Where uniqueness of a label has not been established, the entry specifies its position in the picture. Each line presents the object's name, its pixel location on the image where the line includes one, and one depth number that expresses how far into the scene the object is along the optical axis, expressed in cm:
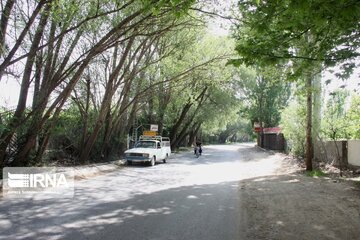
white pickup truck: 2364
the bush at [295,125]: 2508
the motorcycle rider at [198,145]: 3474
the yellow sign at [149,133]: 3303
